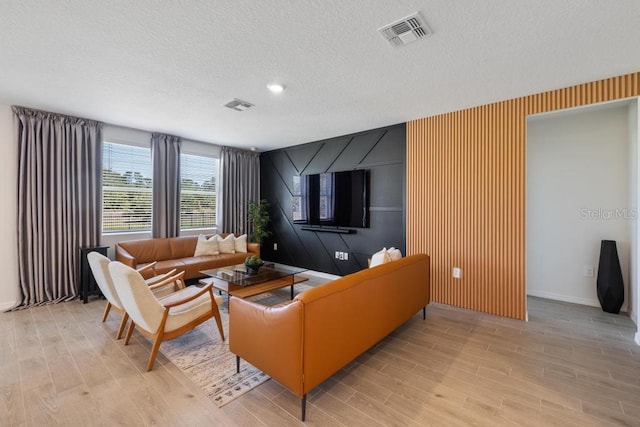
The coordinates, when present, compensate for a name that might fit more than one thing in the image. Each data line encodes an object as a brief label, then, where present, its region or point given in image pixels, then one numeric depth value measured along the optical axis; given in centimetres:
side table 390
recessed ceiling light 298
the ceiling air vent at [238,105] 345
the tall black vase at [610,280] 340
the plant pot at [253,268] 383
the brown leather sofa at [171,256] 430
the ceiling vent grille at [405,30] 198
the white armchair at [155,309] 224
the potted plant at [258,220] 616
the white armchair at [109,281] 276
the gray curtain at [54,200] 373
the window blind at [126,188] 452
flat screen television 473
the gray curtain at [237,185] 597
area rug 208
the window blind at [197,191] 546
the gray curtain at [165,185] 493
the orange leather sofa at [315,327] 175
